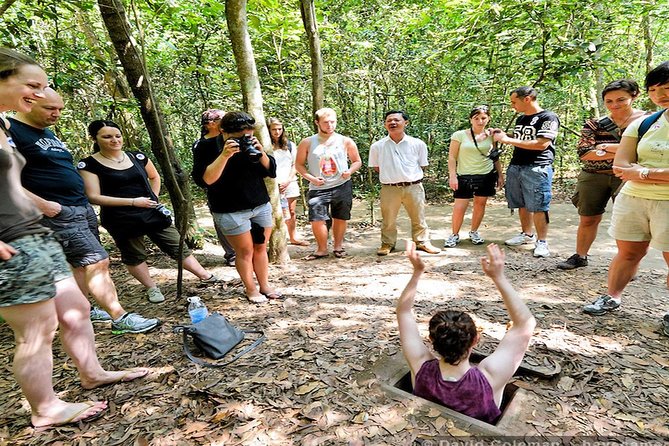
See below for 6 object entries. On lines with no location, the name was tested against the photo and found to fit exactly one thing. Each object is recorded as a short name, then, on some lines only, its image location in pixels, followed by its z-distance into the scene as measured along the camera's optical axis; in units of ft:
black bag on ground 8.54
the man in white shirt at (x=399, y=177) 16.14
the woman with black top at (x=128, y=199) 10.81
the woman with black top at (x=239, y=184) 10.05
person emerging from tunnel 6.37
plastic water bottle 9.95
